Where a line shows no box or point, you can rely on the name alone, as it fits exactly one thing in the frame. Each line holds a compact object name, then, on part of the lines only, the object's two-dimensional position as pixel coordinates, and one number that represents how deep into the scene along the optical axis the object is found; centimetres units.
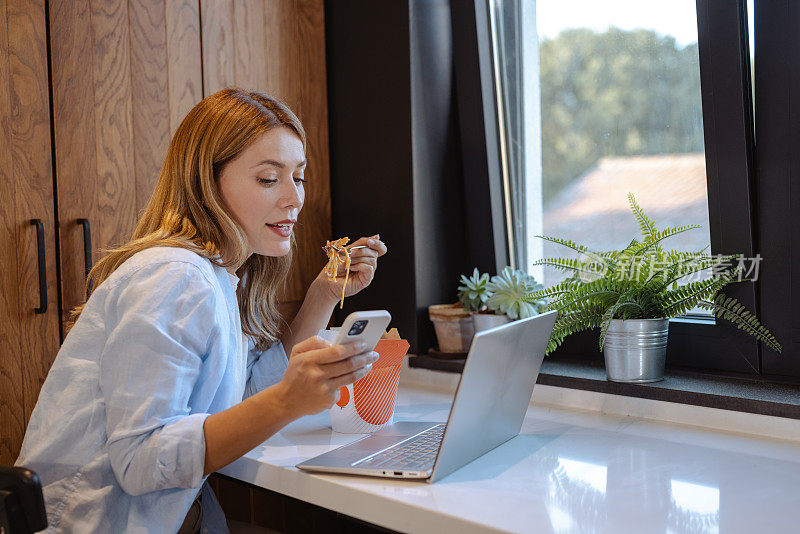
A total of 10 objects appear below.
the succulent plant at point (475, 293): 183
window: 156
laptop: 105
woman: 106
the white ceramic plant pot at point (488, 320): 176
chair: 84
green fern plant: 148
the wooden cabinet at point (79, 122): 151
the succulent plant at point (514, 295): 173
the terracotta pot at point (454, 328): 186
